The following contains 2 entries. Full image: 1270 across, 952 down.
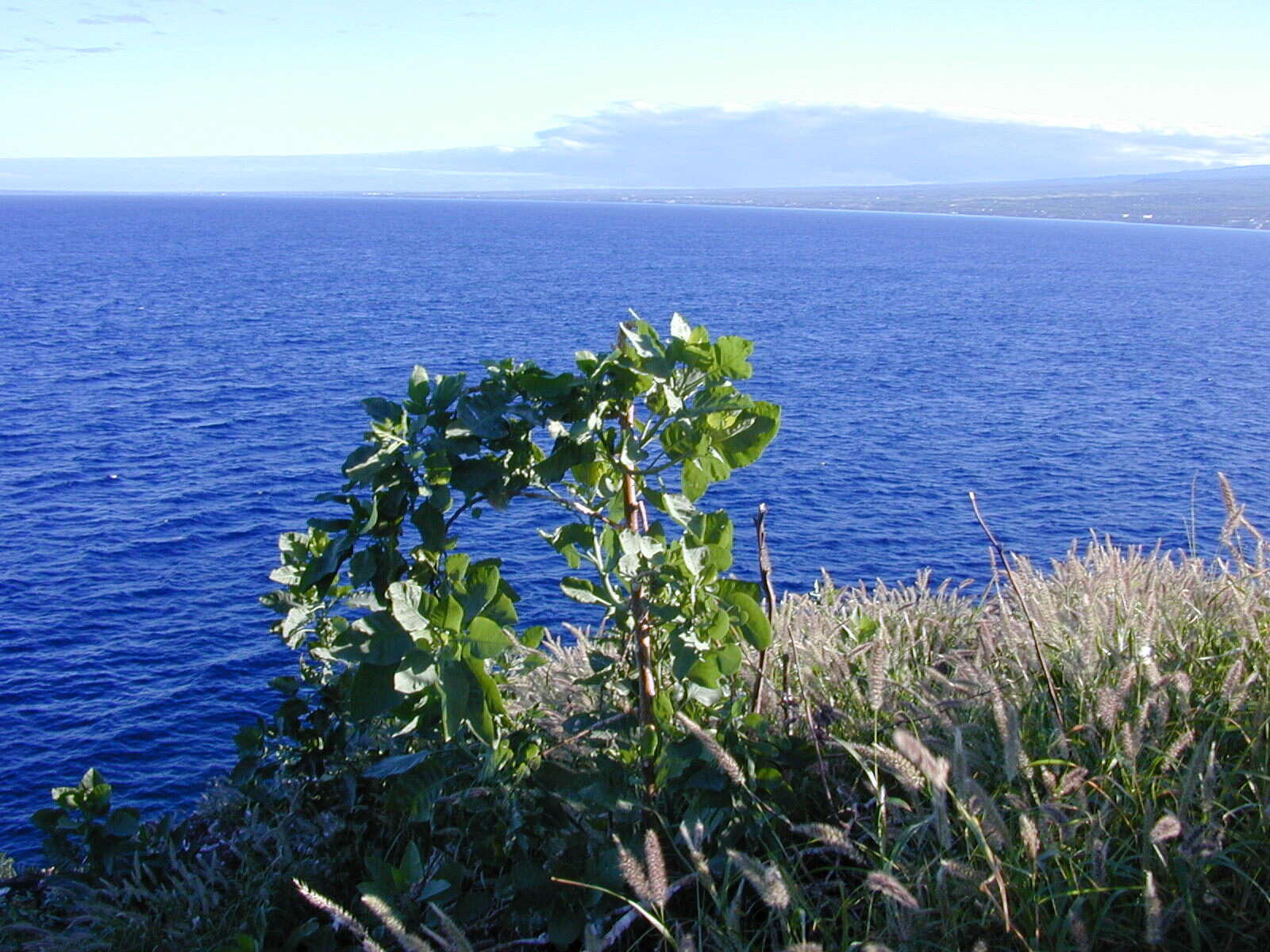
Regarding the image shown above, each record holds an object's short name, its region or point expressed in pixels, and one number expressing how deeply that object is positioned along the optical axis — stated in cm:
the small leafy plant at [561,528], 444
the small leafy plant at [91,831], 601
